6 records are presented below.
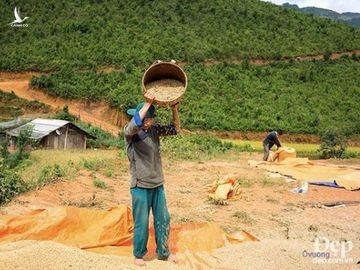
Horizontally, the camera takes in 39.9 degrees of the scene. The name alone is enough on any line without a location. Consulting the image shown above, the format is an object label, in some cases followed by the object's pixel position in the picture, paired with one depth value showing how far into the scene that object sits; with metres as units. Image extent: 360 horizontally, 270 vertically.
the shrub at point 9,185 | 6.75
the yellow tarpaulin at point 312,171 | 9.24
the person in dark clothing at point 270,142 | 11.94
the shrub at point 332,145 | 18.22
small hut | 18.75
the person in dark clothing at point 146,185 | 4.30
